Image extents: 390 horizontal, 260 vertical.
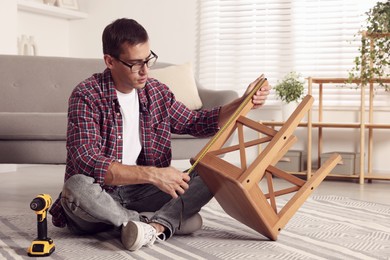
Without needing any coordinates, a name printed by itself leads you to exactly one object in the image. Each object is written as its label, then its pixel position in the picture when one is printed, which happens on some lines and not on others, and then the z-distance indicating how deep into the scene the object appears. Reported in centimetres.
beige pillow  377
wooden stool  205
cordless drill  199
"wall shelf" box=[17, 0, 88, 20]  479
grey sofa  337
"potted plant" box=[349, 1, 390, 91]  404
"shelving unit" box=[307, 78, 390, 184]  411
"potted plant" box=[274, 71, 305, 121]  447
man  207
